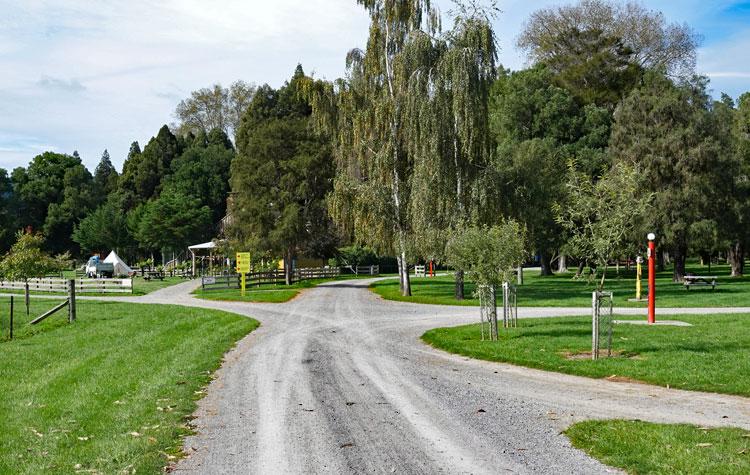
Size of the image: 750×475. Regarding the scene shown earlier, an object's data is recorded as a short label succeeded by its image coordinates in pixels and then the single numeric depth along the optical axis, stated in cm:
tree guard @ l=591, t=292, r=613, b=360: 1441
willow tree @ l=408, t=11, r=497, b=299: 3047
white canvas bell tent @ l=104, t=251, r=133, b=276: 6376
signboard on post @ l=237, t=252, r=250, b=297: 3559
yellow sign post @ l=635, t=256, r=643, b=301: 3031
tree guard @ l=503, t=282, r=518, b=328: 2039
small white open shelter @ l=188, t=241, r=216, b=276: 6469
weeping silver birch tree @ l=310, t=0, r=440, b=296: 3328
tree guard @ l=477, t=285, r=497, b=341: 1766
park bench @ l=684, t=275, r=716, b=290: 3784
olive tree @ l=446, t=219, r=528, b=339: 1734
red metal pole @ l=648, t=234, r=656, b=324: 2050
